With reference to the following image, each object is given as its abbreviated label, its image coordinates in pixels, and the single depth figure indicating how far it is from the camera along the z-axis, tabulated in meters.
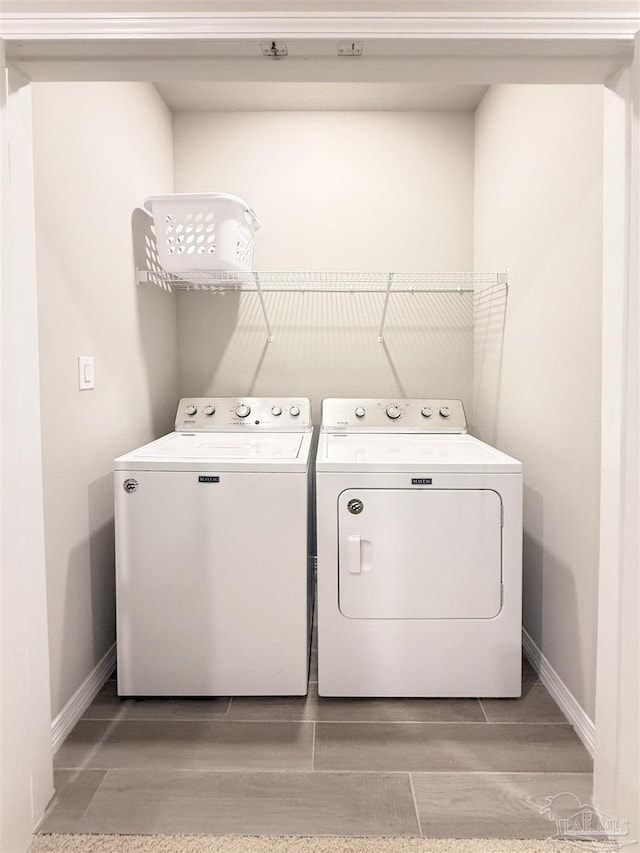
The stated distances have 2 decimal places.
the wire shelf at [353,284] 2.55
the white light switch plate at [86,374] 1.72
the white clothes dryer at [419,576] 1.71
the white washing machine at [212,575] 1.71
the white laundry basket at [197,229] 2.07
